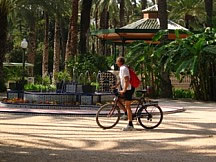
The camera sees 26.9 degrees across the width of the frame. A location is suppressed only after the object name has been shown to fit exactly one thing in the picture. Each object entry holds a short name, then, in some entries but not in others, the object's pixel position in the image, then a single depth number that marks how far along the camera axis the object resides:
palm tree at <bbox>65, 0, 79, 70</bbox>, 28.52
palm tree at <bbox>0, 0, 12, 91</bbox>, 23.84
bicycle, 11.36
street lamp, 24.84
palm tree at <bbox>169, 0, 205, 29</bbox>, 47.06
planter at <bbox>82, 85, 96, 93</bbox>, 18.01
